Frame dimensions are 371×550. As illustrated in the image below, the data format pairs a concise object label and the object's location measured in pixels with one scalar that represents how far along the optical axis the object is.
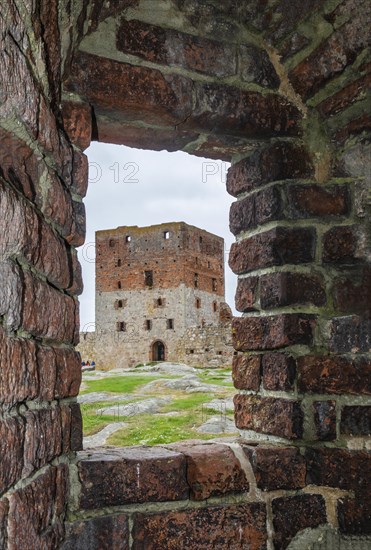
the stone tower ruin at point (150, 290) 26.72
